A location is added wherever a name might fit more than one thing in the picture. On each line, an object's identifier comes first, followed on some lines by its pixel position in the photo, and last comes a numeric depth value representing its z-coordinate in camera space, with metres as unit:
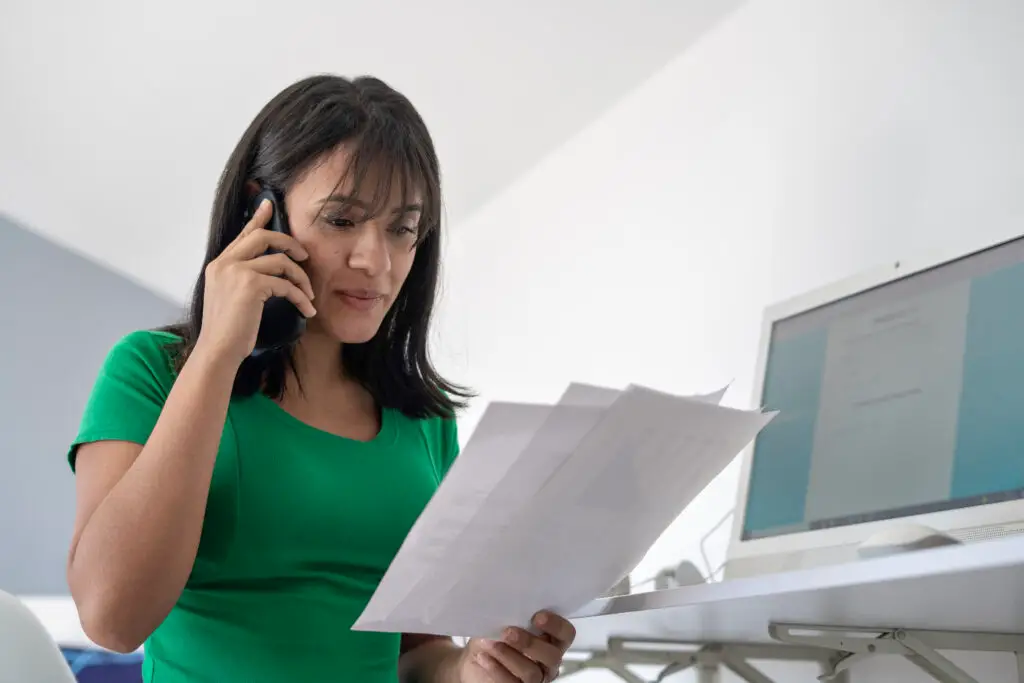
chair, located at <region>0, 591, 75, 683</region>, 0.74
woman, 0.77
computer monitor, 1.02
